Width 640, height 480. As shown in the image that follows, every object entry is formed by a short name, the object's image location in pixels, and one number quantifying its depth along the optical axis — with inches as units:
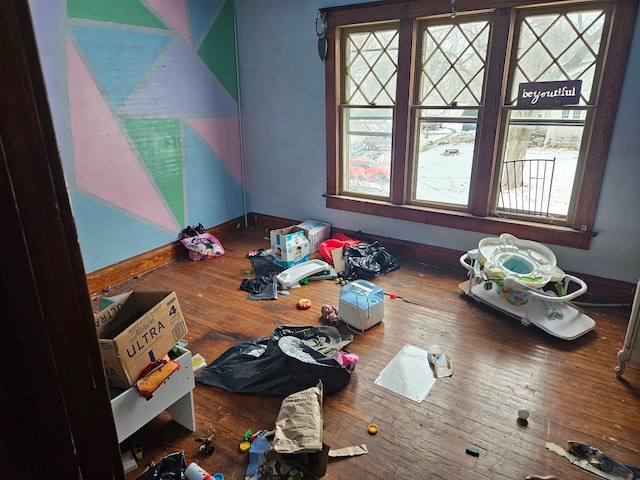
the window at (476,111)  118.9
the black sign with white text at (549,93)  118.8
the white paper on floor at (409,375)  91.1
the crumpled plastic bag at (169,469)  69.0
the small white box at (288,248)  151.8
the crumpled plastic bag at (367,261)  145.6
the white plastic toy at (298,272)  139.5
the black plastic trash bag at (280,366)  90.1
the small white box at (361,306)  111.7
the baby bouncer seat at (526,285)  111.0
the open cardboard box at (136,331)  66.3
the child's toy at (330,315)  116.0
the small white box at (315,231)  163.5
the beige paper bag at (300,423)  70.4
